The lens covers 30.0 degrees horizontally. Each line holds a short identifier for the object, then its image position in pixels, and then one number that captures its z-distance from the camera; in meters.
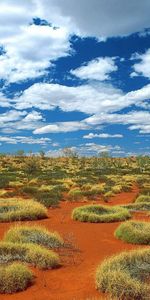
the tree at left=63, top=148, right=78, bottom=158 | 73.90
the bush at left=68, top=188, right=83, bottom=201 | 19.01
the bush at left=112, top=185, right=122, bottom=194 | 22.98
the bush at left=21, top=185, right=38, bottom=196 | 20.82
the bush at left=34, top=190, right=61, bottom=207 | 16.65
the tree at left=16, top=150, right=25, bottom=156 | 71.64
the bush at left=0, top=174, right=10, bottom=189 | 24.76
